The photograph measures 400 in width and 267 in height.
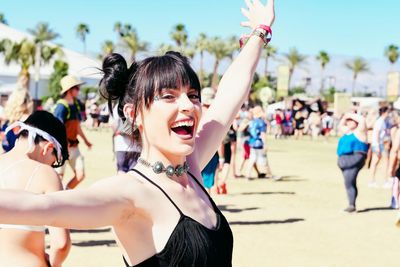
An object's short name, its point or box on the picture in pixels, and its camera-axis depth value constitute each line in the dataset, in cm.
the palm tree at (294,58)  10394
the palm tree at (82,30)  11056
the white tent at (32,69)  6166
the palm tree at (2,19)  11450
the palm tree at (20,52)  5822
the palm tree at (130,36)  8011
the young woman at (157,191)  196
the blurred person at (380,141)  1374
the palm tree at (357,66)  11138
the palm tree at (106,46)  8027
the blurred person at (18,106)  684
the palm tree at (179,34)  8662
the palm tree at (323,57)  10475
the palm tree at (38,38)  6003
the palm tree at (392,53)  10306
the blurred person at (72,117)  907
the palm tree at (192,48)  8017
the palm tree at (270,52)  8908
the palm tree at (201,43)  8562
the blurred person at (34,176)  318
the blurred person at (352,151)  1018
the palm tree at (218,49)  8500
